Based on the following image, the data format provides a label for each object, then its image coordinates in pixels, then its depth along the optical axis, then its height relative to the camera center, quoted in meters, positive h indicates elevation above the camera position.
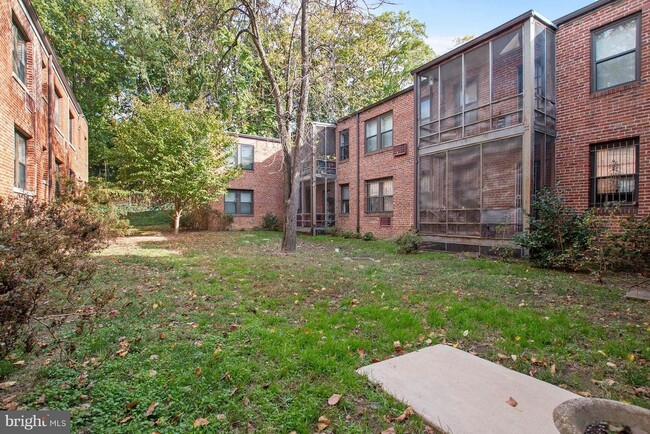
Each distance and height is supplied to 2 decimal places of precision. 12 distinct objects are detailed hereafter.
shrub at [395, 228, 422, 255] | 10.77 -0.92
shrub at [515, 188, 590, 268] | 7.56 -0.43
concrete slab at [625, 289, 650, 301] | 5.33 -1.28
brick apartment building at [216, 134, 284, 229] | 21.06 +1.77
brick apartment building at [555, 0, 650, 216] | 7.95 +2.77
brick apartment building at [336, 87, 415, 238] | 14.18 +2.15
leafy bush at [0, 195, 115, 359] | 2.48 -0.51
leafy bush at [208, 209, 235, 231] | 19.61 -0.44
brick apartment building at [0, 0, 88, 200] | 8.56 +3.21
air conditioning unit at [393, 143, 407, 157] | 14.20 +2.74
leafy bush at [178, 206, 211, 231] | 19.44 -0.32
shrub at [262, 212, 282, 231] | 21.23 -0.59
